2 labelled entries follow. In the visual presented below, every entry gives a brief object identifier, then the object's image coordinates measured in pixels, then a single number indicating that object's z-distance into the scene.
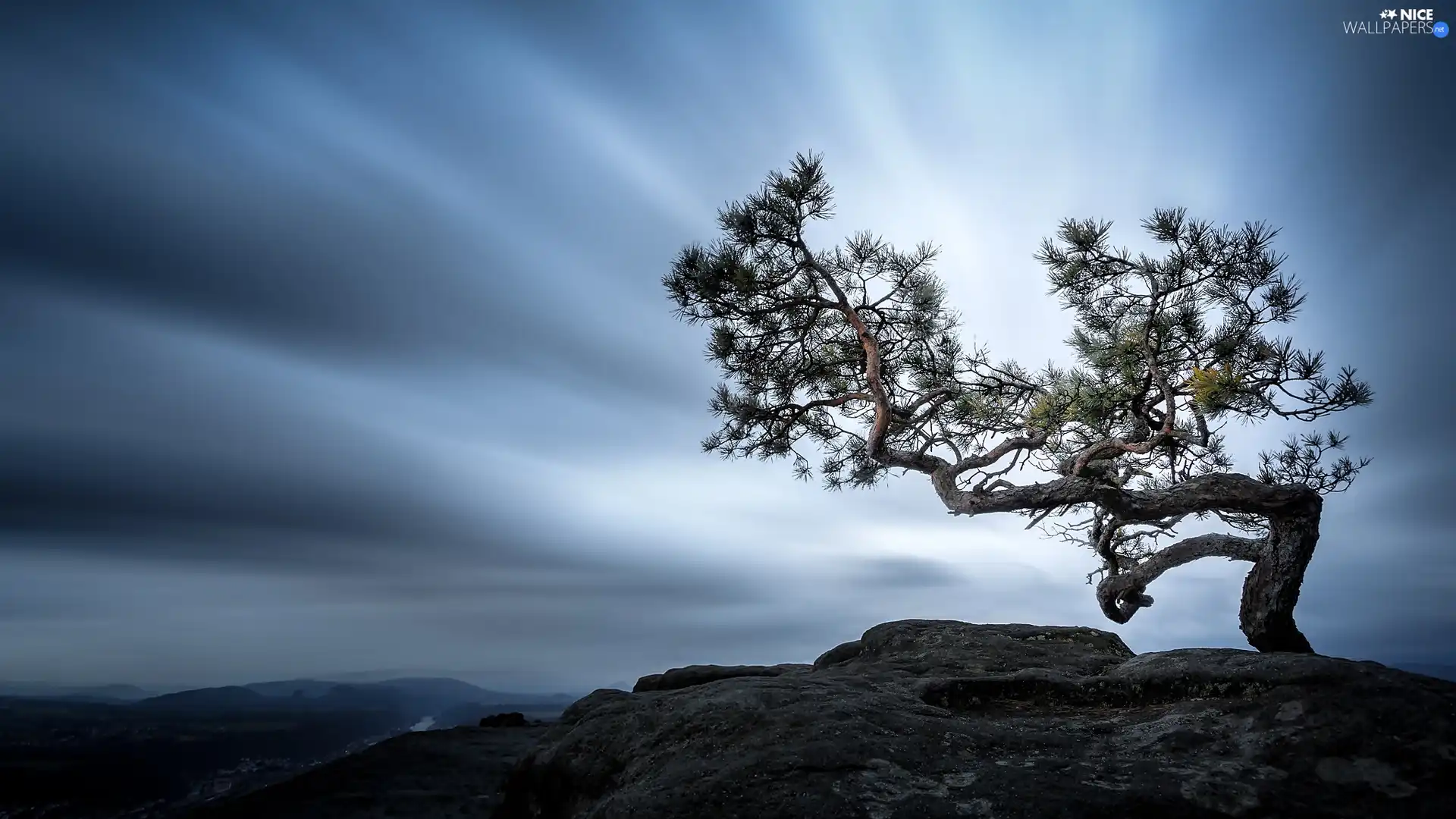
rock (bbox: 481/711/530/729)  7.70
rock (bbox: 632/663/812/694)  7.90
